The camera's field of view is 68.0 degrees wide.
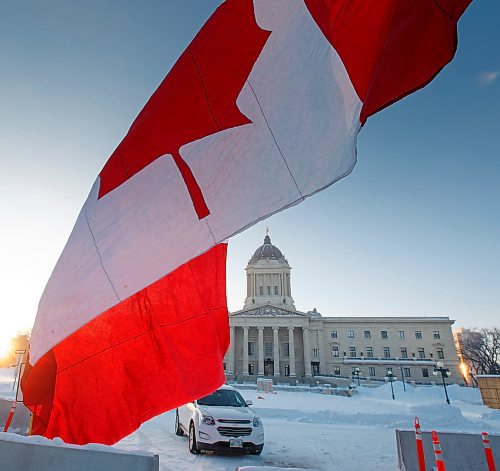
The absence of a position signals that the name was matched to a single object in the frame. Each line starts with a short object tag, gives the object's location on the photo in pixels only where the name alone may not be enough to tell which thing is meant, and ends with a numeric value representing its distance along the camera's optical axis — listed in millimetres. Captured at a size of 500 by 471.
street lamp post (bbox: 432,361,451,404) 33178
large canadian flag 2738
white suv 8828
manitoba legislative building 80062
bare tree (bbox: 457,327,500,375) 67000
